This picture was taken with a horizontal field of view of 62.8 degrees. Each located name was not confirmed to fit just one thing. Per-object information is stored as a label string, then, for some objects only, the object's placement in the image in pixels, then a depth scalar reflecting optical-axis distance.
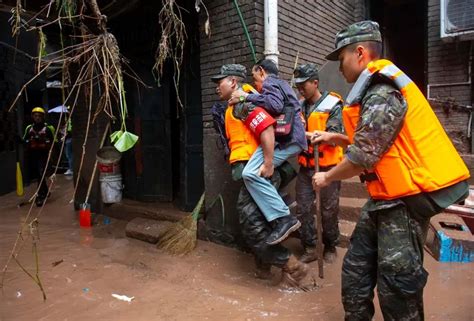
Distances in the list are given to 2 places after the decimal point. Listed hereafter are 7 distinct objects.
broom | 4.85
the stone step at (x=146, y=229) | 5.27
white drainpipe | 4.60
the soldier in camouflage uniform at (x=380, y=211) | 2.19
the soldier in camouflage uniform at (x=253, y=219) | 3.66
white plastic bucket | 6.71
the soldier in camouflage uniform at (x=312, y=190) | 4.05
